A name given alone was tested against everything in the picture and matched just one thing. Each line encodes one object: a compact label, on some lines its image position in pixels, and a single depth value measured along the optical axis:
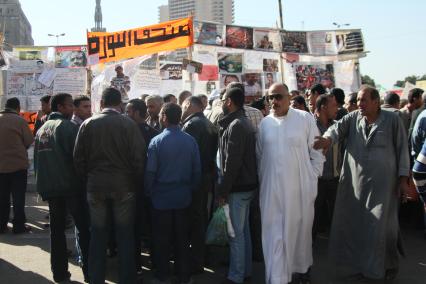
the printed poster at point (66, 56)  12.20
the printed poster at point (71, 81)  11.08
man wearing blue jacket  4.61
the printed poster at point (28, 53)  12.23
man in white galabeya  4.52
